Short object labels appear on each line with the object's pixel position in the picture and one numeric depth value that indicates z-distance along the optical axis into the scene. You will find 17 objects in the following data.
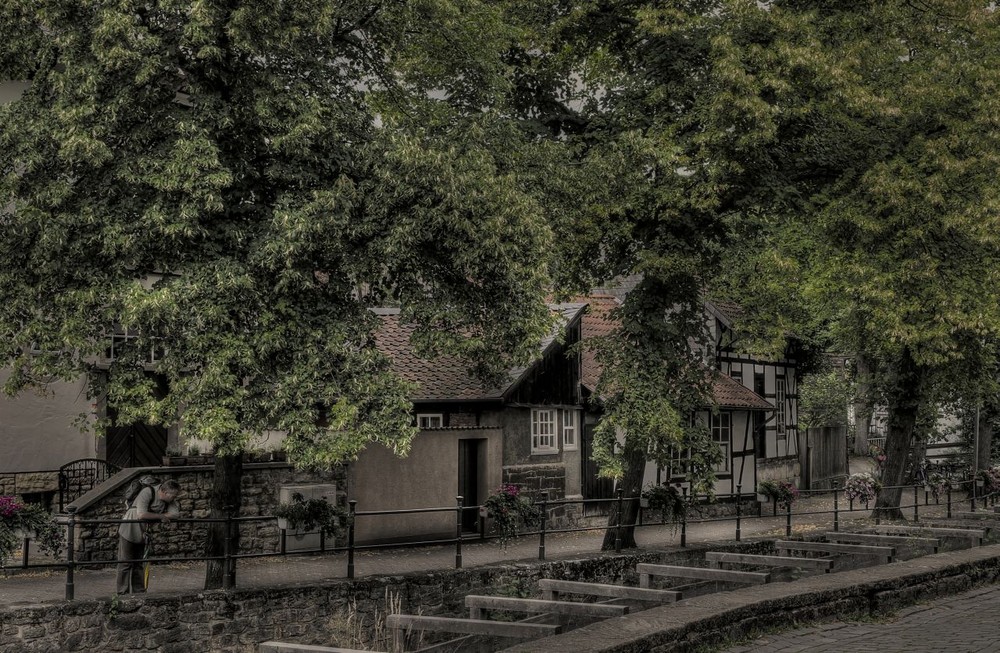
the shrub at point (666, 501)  20.62
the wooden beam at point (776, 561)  14.30
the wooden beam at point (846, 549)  15.90
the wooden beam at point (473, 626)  10.46
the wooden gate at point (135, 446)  22.91
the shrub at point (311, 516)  16.30
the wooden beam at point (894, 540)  17.53
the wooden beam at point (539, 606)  11.29
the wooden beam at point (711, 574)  12.88
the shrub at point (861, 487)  29.11
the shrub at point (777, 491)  27.78
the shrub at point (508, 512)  19.44
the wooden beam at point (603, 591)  12.09
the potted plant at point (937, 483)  30.90
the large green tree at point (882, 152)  18.09
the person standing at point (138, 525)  14.19
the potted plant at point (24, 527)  14.81
